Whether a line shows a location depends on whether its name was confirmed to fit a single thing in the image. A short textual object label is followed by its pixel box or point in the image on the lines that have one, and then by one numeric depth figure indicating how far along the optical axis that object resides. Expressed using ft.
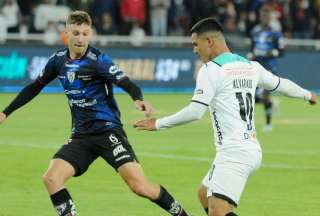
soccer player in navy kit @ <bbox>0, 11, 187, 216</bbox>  64.34
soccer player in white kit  55.16
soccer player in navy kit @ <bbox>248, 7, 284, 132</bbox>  150.10
